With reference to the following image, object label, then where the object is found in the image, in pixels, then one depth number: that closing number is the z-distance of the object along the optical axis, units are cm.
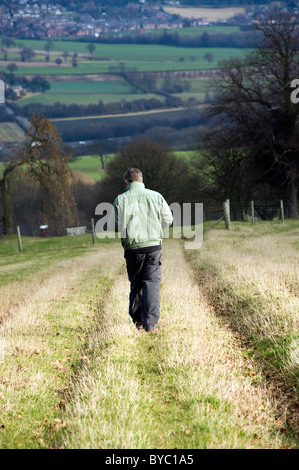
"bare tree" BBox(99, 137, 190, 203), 7244
